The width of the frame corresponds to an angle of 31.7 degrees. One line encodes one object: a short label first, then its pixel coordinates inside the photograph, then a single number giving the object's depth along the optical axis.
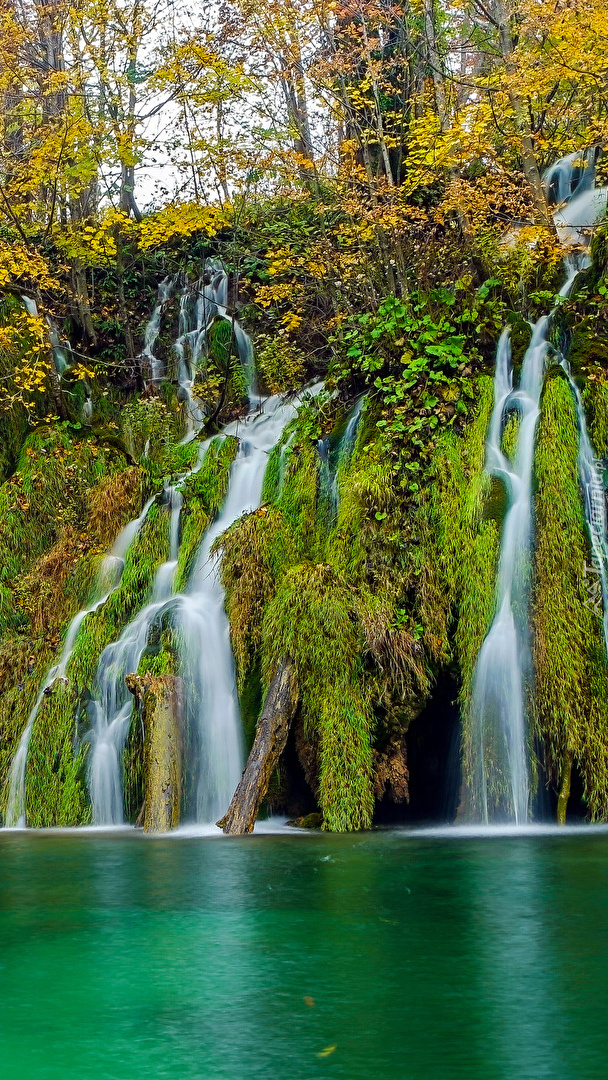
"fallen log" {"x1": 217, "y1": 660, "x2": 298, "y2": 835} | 9.63
